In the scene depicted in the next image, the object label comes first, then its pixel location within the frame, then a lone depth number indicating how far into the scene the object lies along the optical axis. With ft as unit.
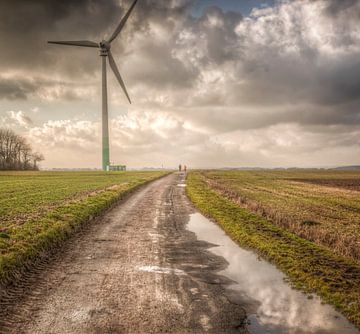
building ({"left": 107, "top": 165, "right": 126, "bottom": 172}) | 447.63
